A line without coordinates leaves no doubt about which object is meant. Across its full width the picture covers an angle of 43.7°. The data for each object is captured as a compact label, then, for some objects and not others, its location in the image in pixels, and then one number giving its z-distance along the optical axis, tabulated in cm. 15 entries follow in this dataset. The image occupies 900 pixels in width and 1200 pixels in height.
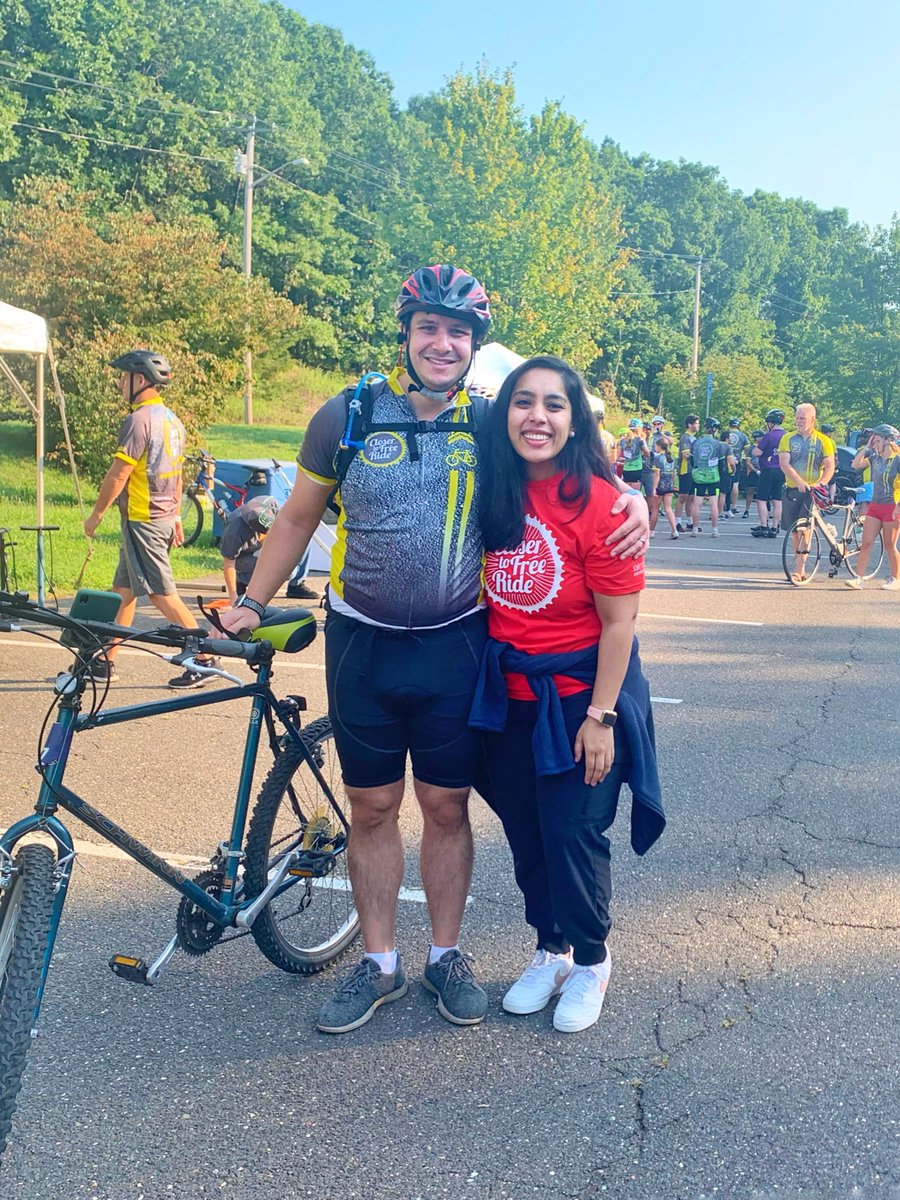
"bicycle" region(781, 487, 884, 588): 1207
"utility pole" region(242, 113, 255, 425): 3384
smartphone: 263
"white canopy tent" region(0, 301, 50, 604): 906
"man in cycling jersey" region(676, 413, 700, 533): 1803
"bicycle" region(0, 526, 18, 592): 699
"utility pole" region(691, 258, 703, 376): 6731
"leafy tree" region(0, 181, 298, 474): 1777
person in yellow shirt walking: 681
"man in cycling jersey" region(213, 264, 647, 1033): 298
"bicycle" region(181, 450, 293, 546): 1164
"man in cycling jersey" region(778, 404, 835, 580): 1214
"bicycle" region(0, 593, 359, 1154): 243
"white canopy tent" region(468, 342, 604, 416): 1499
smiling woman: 300
